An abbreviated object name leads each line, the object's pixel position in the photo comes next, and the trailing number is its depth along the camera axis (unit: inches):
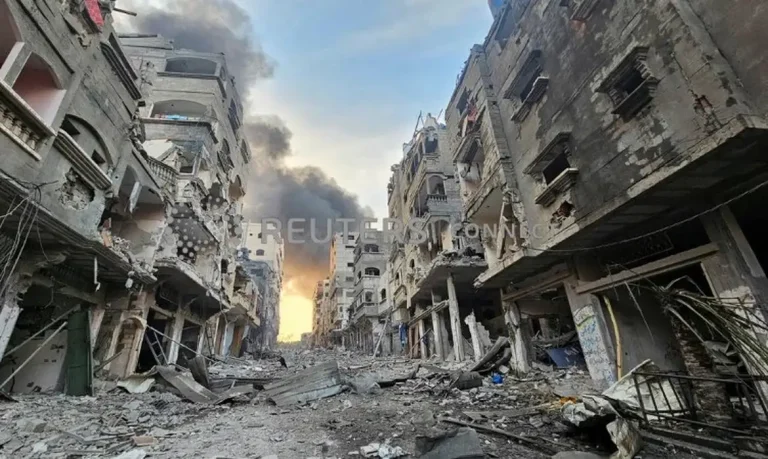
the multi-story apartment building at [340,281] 1938.7
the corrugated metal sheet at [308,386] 335.3
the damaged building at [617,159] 206.4
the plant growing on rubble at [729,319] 151.6
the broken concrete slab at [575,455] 158.6
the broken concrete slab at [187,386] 349.4
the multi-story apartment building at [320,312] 2637.1
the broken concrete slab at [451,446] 156.2
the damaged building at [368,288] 1320.1
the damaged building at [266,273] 1482.5
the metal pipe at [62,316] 345.8
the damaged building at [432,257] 626.8
